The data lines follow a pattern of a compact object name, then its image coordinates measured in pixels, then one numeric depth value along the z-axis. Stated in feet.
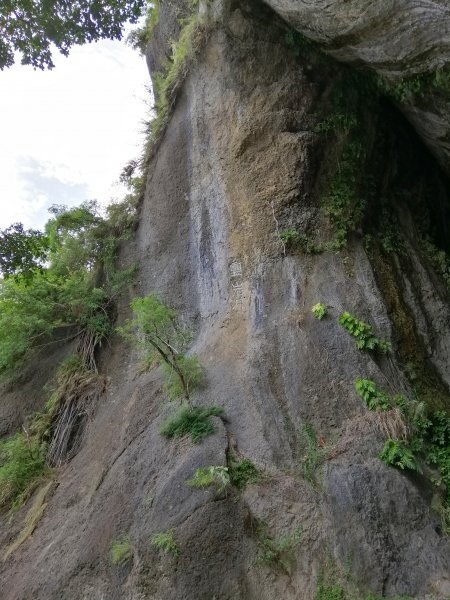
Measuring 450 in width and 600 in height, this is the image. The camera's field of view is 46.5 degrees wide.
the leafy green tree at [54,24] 25.22
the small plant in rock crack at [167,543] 20.81
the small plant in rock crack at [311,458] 22.47
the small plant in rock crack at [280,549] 20.30
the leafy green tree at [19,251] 23.41
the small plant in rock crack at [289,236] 29.55
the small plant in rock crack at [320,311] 26.84
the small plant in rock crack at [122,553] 22.17
